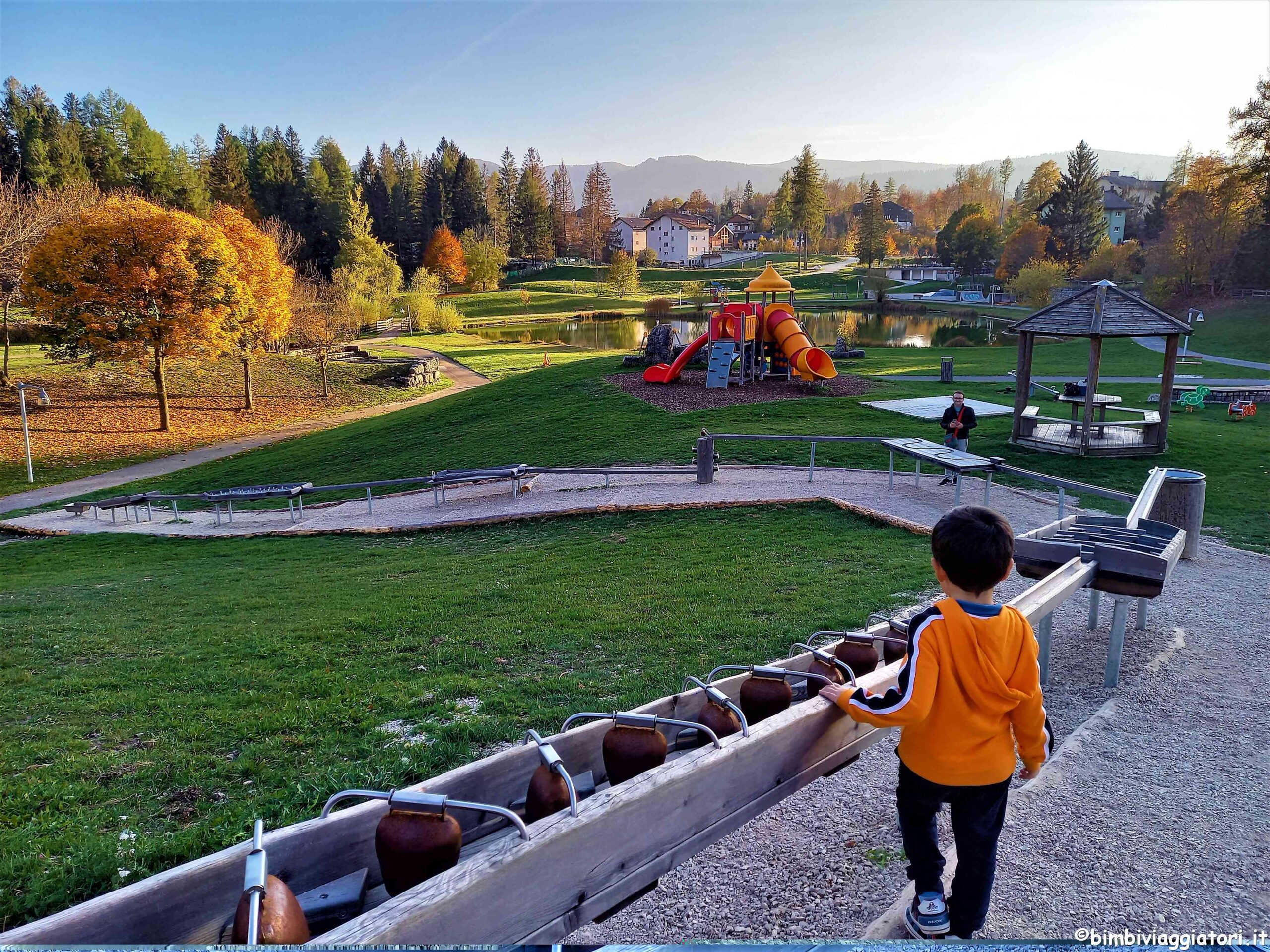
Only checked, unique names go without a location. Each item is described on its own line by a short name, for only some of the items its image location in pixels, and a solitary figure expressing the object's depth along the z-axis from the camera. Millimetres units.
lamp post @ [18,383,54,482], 21594
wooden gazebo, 15031
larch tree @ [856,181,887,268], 103812
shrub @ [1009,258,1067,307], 58781
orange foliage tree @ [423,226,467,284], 89312
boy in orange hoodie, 2799
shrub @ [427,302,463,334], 62344
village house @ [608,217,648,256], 135125
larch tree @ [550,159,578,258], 124812
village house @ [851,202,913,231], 167250
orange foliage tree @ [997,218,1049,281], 74562
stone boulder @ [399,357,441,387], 37188
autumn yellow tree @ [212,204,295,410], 29875
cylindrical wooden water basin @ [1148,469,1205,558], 8961
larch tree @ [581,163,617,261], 126438
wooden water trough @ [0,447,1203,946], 1941
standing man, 13305
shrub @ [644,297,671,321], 75188
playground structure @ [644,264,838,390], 23172
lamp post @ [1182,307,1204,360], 42000
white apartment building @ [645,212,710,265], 136750
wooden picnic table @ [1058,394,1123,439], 15859
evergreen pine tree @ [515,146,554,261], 111938
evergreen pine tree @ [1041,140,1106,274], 71500
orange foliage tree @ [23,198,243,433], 25438
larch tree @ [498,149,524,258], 111938
